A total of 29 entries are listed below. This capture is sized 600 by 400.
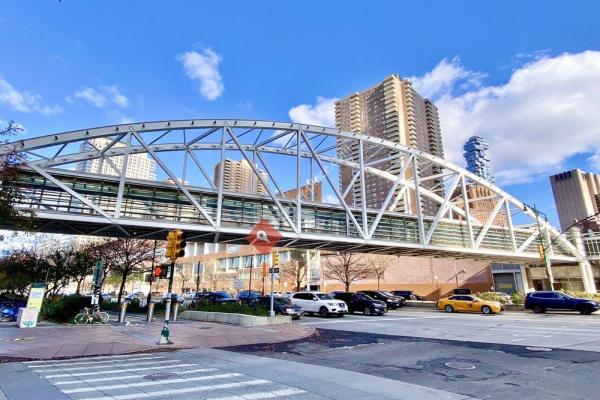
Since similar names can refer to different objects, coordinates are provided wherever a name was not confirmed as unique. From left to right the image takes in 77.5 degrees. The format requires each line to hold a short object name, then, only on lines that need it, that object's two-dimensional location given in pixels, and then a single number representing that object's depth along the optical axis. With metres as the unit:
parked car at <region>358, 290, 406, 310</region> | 37.97
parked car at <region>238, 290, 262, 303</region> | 37.78
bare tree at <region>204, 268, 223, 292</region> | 87.62
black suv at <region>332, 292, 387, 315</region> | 29.64
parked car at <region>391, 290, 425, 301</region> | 52.50
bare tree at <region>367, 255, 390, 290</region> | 60.69
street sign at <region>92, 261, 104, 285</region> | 21.92
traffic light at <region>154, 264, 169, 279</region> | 14.07
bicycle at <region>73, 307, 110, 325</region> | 21.16
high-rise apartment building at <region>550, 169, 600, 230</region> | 173.25
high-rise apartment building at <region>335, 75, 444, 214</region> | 129.12
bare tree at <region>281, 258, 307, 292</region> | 69.05
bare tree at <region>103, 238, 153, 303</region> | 42.68
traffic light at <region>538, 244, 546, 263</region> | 34.66
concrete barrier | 20.80
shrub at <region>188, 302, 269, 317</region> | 22.53
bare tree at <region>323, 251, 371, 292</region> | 58.09
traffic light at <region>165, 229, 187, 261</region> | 13.59
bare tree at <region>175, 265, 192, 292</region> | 94.35
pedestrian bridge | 26.98
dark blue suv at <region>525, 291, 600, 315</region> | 27.08
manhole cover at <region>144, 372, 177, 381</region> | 8.28
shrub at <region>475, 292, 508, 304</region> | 35.78
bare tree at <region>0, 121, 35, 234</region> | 12.76
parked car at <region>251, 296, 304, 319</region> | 26.08
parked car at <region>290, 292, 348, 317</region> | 27.78
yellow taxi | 29.44
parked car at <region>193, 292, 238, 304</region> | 36.41
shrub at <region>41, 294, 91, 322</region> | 23.68
